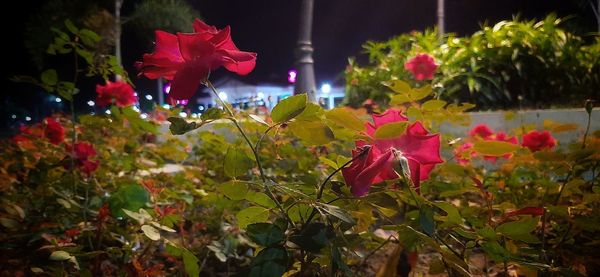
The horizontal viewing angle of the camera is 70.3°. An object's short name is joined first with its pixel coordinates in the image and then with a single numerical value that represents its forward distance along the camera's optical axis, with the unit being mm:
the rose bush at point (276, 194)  633
